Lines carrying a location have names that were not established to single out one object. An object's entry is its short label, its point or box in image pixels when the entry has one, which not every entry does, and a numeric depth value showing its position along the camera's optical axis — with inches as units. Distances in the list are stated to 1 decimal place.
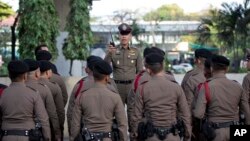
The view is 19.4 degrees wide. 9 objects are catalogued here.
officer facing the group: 505.6
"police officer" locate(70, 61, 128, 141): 339.0
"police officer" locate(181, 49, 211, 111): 437.3
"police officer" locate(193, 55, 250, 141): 368.4
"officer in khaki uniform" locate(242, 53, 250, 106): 420.2
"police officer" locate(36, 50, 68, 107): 461.6
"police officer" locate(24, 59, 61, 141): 394.0
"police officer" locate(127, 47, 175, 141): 370.5
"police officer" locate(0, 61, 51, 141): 347.9
